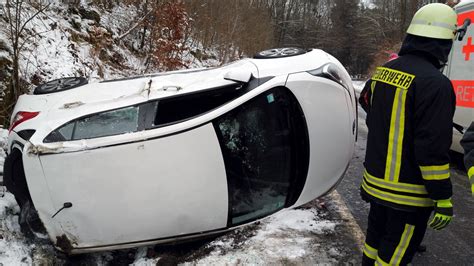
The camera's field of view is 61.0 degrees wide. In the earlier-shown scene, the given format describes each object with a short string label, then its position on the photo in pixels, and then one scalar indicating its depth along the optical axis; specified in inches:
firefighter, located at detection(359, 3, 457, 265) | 80.6
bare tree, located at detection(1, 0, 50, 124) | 202.8
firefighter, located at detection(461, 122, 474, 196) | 81.7
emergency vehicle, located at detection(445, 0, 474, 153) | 189.0
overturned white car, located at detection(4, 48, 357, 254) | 113.7
